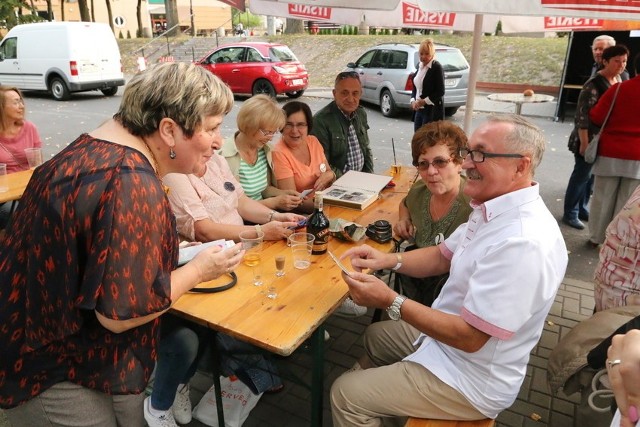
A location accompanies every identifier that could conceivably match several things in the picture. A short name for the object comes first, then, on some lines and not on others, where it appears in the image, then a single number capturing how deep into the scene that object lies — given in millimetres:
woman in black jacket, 8172
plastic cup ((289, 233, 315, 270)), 2320
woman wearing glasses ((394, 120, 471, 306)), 2586
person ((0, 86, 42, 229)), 4059
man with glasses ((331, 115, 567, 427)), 1571
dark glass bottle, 2463
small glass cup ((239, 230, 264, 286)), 2236
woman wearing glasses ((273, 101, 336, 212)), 3578
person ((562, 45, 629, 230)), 4566
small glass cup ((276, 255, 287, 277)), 2201
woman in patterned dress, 1254
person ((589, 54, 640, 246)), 4023
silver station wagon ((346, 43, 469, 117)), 10664
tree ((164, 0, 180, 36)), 27520
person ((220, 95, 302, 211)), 3172
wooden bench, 1793
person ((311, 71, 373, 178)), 4164
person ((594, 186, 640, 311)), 2316
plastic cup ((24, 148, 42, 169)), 4039
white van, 14055
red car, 13258
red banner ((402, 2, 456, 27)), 4973
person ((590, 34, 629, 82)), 5645
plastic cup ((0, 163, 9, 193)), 3604
